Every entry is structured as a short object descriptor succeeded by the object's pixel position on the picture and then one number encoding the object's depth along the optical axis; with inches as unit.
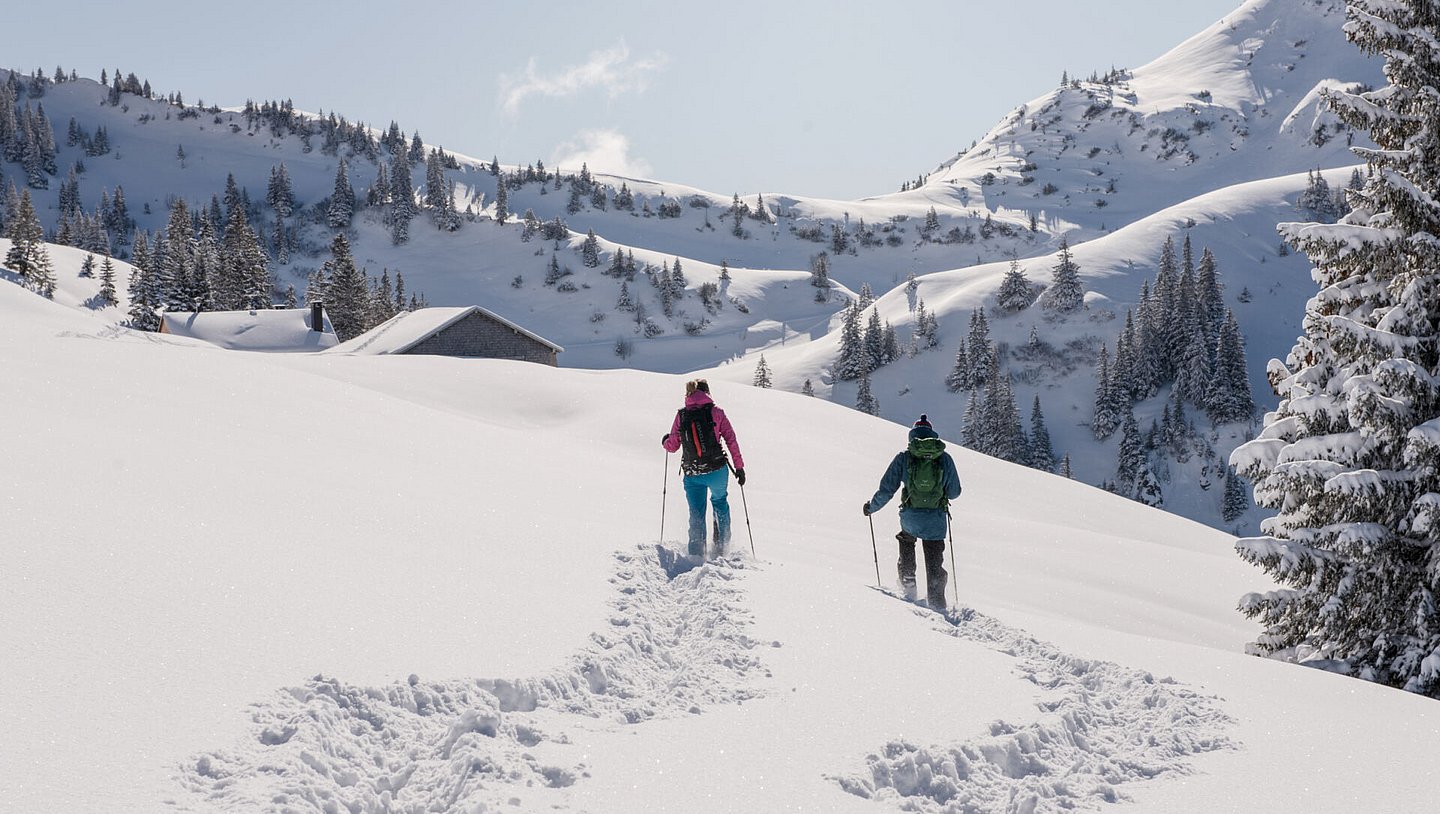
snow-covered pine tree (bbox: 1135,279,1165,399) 3649.1
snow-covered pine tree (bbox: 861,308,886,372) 4106.8
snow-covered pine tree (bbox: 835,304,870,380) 4047.7
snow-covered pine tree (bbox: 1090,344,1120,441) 3452.3
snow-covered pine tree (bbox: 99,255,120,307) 3656.5
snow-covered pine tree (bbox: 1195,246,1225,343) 3848.4
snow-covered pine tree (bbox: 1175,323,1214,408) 3518.7
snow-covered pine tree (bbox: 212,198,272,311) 3100.4
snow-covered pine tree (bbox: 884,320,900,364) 4168.3
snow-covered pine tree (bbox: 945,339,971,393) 3801.7
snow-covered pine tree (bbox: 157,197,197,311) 2999.5
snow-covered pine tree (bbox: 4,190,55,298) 3212.1
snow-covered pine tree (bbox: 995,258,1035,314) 4320.9
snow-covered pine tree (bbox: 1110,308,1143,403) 3496.6
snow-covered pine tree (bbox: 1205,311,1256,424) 3403.1
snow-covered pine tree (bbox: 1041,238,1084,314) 4205.2
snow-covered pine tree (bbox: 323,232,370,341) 2807.6
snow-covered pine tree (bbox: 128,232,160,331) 3080.7
